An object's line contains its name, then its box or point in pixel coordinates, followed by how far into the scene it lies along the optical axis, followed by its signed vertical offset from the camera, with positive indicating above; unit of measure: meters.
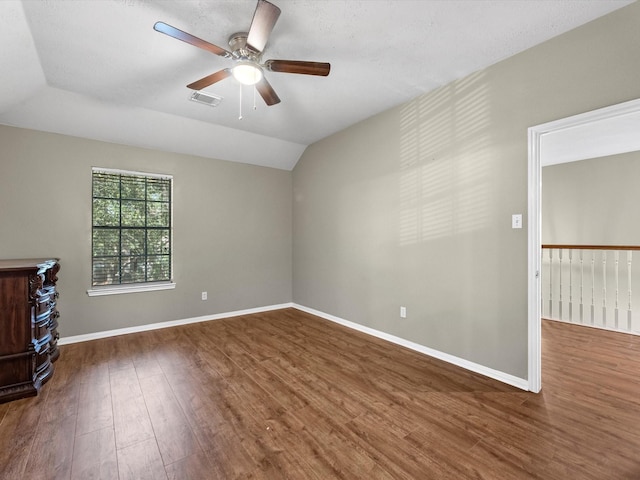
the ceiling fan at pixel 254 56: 1.69 +1.28
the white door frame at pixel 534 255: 2.32 -0.12
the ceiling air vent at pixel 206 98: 3.06 +1.54
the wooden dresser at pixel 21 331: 2.28 -0.73
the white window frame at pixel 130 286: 3.62 -0.59
